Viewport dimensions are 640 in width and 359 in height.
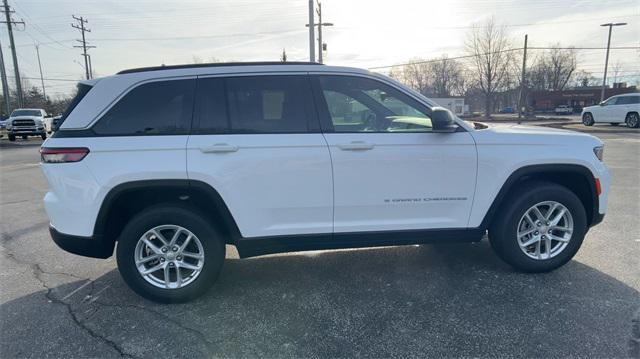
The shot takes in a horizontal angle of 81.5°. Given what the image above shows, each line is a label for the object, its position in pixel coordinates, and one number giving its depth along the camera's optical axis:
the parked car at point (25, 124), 22.66
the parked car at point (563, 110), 55.91
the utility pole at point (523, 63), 35.50
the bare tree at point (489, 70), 42.81
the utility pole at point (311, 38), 18.68
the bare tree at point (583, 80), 73.59
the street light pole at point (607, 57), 33.89
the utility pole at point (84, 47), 46.49
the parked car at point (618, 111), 21.16
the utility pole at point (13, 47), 30.73
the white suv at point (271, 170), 3.00
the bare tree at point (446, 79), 69.25
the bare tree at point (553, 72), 67.56
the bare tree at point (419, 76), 70.06
